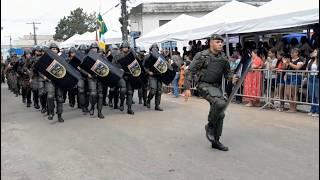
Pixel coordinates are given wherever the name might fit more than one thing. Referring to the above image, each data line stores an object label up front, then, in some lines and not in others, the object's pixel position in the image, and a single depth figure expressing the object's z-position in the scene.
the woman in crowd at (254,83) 7.74
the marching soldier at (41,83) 7.02
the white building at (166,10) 27.69
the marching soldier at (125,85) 7.43
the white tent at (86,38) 20.99
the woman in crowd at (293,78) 6.96
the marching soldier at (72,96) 8.75
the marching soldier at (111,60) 7.99
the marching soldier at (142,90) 8.37
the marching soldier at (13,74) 11.59
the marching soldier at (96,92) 7.09
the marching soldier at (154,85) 7.75
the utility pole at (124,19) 18.24
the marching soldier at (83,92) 7.39
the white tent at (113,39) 19.20
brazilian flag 16.87
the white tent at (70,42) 21.22
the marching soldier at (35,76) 7.58
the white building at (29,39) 71.91
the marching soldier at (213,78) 4.51
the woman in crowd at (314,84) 6.54
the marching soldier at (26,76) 8.76
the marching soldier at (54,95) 6.78
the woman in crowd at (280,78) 7.23
